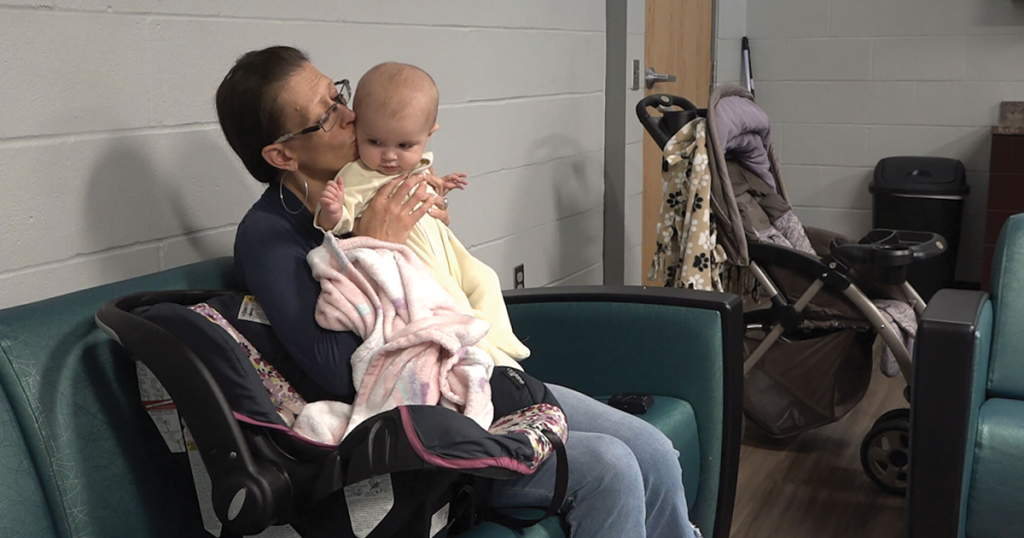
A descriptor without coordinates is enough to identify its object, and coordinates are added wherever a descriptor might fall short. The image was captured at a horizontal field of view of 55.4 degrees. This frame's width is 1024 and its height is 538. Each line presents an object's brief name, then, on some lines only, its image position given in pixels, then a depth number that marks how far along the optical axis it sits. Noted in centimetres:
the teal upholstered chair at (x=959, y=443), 196
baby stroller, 266
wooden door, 380
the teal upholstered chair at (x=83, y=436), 123
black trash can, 444
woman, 140
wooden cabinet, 424
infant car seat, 120
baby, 152
